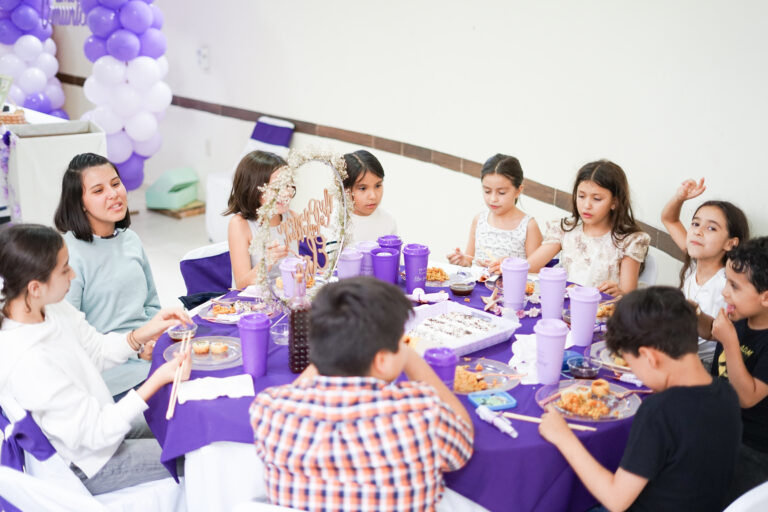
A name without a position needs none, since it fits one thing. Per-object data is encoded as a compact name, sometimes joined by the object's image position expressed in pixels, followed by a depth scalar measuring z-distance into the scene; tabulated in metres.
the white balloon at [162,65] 6.18
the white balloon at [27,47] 6.68
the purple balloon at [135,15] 5.82
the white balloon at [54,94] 7.34
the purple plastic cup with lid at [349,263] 2.73
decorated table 1.83
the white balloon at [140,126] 6.12
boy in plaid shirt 1.58
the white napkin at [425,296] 2.71
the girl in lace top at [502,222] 3.51
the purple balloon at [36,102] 6.92
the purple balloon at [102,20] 5.80
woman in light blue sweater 2.79
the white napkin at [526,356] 2.16
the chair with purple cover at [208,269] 3.18
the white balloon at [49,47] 7.31
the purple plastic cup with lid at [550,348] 2.07
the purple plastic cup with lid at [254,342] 2.10
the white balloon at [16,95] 6.72
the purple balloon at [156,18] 6.07
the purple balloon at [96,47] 6.00
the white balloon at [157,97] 6.14
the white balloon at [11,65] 6.66
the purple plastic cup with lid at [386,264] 2.79
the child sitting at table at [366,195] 3.44
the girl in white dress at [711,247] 2.92
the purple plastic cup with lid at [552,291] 2.46
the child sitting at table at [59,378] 2.00
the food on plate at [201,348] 2.29
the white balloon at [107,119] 5.93
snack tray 2.27
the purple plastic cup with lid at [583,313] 2.33
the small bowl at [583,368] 2.18
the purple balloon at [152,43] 6.04
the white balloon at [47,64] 7.05
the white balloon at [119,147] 6.09
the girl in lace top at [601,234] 3.24
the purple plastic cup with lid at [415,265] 2.77
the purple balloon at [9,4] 6.32
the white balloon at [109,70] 5.89
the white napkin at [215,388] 2.04
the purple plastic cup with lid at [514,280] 2.59
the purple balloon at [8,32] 6.49
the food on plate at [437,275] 2.95
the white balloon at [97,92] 5.98
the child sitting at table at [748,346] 2.23
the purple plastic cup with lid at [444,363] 2.05
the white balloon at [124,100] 5.96
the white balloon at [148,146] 6.34
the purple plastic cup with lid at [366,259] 2.86
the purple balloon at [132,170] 6.36
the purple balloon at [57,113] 7.41
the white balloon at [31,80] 6.85
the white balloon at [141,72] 5.98
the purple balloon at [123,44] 5.84
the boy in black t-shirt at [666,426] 1.75
